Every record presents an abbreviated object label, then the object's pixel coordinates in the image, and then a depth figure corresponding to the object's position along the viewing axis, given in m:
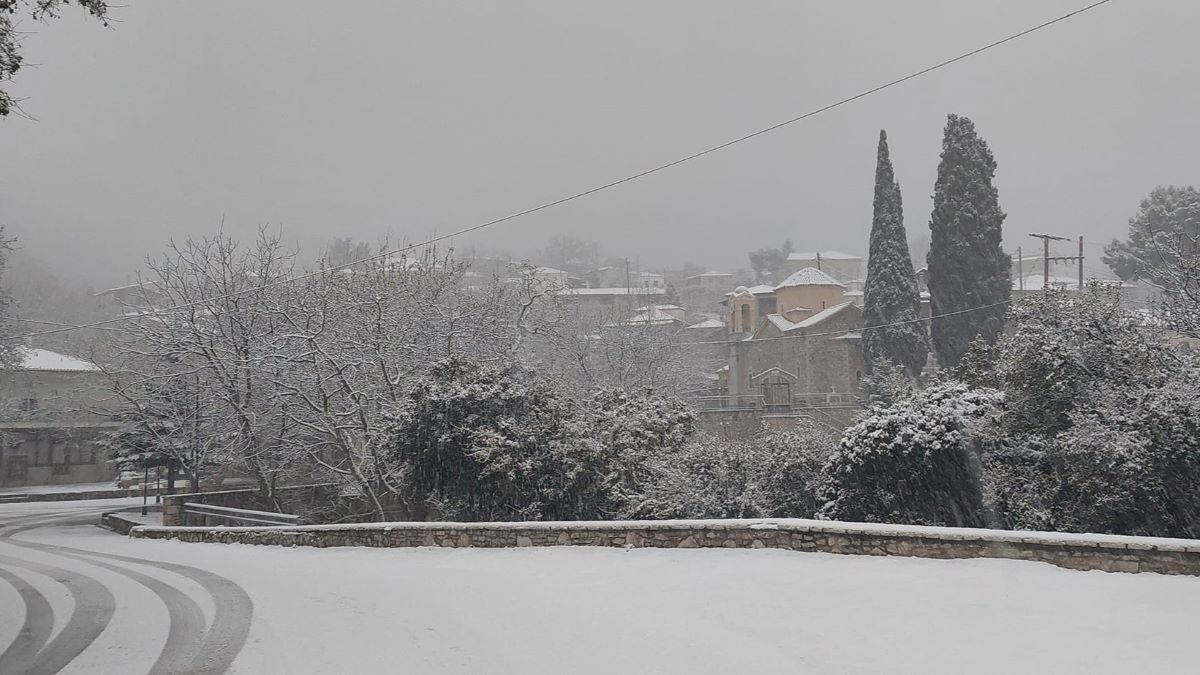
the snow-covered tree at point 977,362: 16.14
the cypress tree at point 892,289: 42.81
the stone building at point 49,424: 45.59
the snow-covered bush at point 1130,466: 10.94
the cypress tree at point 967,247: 39.50
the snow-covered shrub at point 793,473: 14.41
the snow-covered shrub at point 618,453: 16.94
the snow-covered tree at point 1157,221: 52.00
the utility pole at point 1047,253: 37.34
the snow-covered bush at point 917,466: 13.19
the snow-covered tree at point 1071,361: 12.52
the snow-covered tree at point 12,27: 7.13
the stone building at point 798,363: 42.78
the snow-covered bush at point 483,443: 17.28
